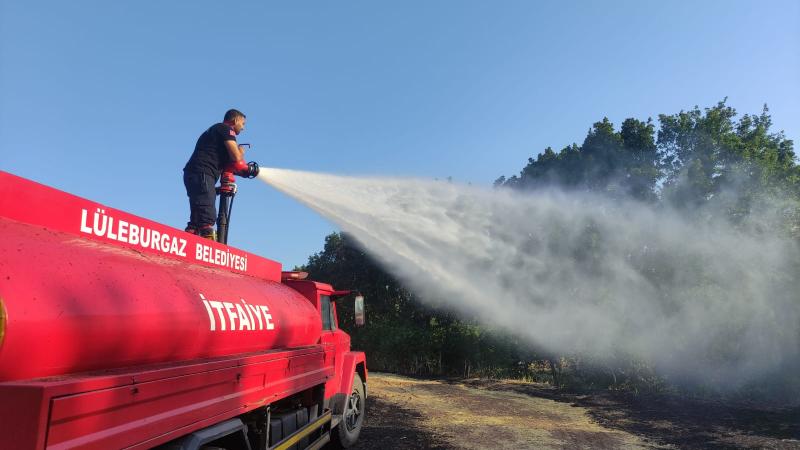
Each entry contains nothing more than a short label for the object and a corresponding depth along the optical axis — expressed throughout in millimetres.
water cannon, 6485
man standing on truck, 5859
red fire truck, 2510
